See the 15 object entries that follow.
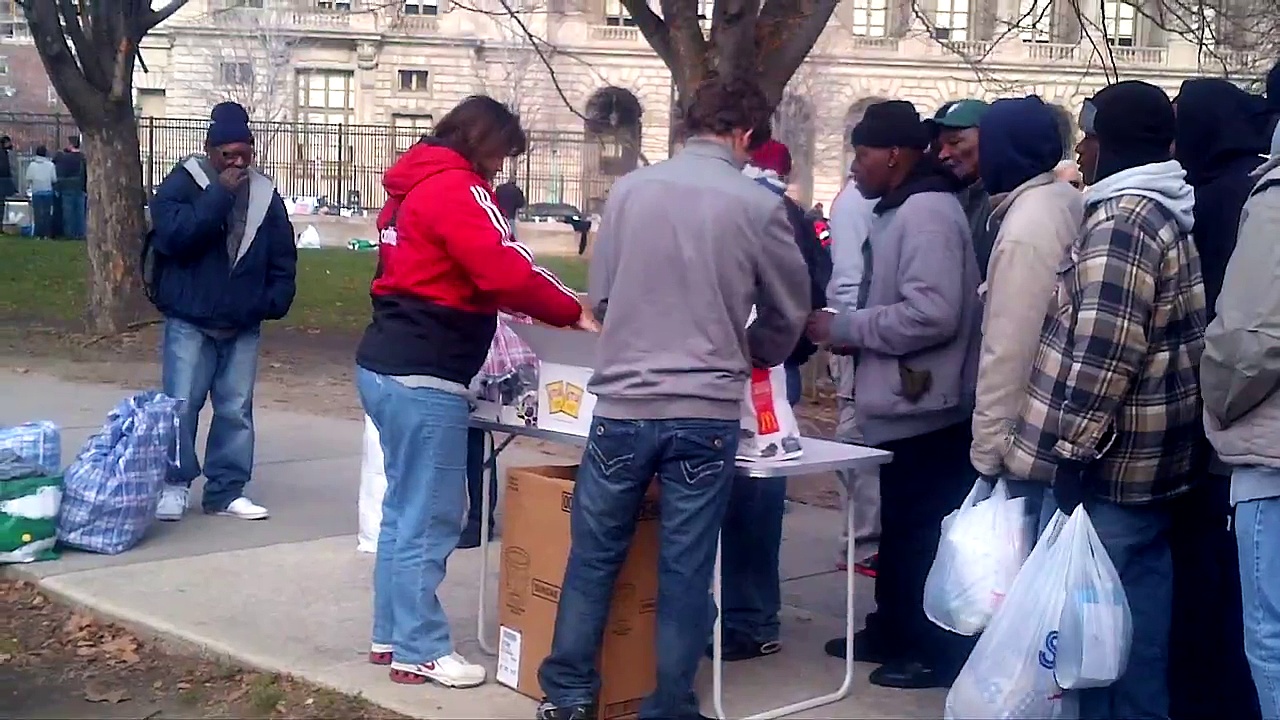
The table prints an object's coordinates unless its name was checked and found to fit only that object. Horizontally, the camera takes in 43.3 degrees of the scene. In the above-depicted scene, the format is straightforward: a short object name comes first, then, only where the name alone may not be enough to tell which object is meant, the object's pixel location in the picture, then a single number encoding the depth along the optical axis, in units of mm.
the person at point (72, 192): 28938
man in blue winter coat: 7246
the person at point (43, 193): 29031
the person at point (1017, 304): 4570
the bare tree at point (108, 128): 14836
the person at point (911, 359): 5090
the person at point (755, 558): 5738
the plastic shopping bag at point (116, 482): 6945
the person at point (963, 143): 5629
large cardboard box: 4828
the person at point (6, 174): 30625
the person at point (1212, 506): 4539
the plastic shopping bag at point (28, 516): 6746
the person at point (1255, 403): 3725
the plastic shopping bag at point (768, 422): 4824
